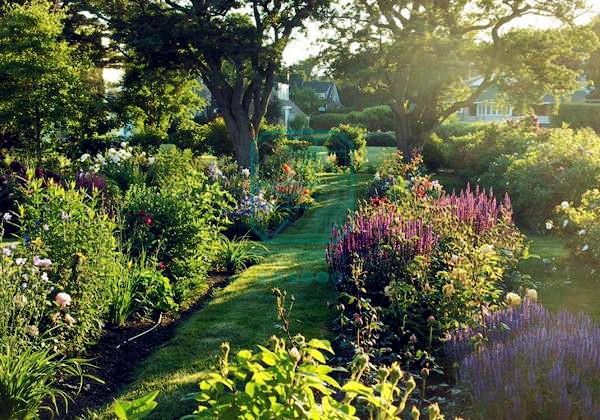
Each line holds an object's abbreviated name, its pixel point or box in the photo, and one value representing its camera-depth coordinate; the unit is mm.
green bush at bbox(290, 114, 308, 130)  38250
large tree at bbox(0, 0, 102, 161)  17547
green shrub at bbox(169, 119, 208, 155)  23016
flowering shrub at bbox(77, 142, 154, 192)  12930
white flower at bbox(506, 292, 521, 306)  4297
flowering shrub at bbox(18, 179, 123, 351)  4598
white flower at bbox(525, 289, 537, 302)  4582
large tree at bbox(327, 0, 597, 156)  19719
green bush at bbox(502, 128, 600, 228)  10781
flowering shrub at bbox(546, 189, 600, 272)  6719
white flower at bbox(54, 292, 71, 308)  4234
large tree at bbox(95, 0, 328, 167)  19906
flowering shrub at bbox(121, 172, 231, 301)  6445
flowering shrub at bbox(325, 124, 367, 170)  23312
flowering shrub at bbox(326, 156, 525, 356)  4652
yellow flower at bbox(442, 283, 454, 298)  4237
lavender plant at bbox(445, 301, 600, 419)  3027
